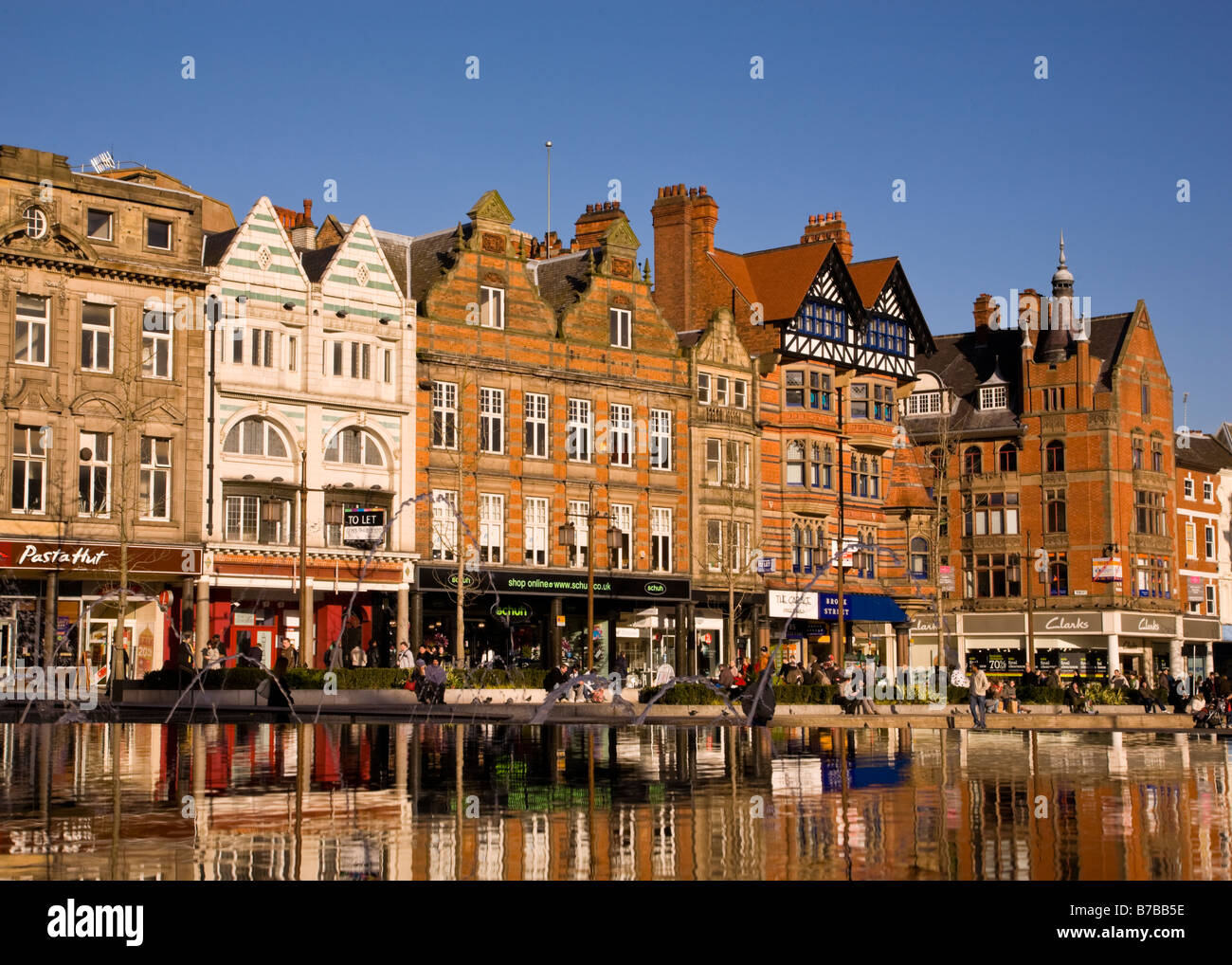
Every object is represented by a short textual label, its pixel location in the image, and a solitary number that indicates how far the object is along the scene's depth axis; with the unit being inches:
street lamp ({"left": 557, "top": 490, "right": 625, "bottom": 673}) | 1822.1
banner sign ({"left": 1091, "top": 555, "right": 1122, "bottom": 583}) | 3152.1
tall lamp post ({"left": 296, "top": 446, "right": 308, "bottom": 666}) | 1808.6
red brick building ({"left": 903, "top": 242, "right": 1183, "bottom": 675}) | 3223.4
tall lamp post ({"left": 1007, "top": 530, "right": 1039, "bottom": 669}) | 2556.1
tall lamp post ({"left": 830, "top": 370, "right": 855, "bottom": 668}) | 2792.8
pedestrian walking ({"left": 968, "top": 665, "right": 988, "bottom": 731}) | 1652.3
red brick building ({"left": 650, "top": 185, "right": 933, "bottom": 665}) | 2760.8
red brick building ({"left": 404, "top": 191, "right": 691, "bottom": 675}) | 2341.3
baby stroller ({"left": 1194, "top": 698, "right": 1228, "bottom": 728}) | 1860.2
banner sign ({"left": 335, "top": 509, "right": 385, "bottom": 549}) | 2204.7
